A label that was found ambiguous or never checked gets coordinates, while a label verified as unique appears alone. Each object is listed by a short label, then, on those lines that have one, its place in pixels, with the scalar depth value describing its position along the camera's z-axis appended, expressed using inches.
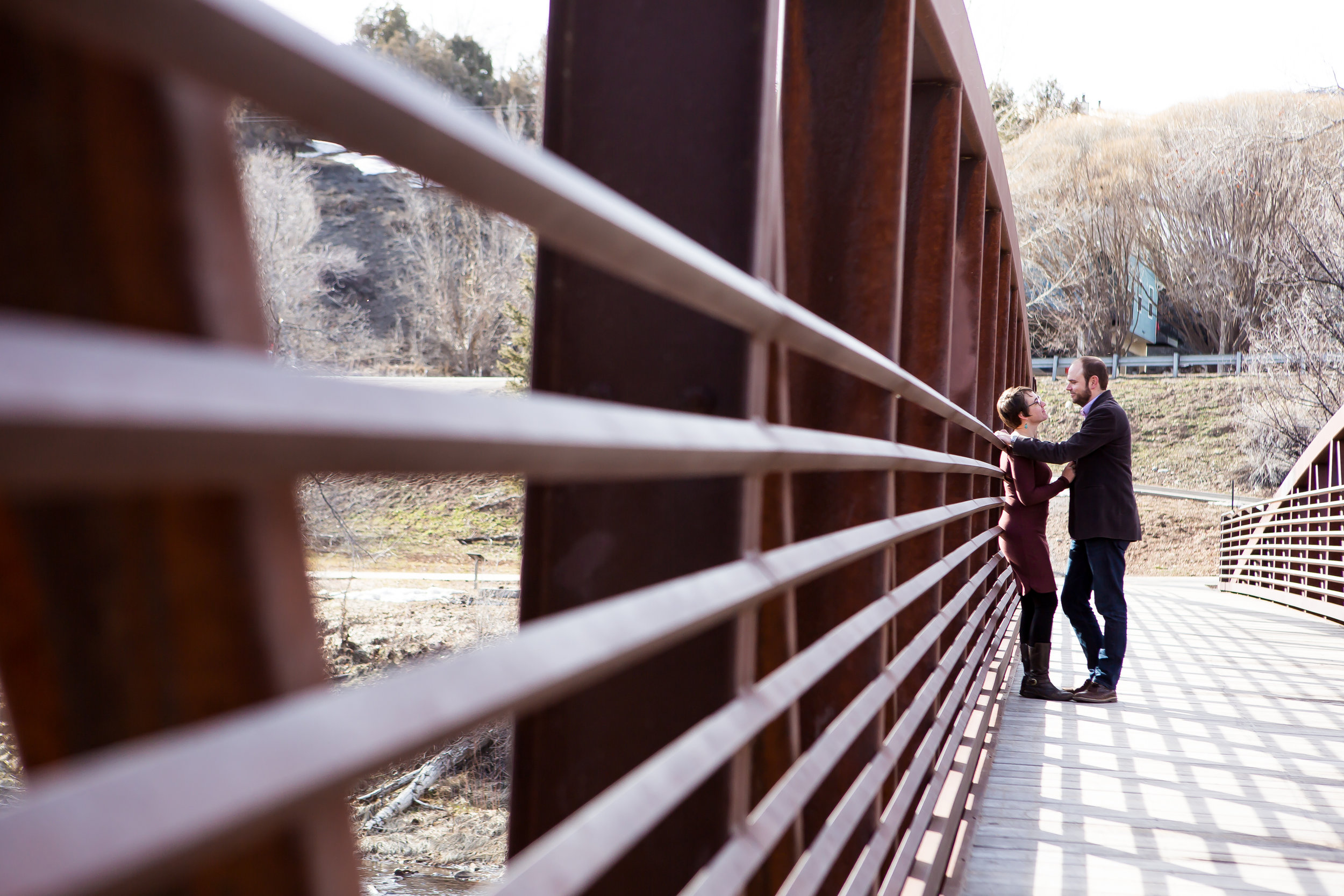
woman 240.5
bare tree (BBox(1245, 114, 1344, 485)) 921.5
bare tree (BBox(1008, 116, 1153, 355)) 1872.5
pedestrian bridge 15.4
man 226.1
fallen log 613.3
